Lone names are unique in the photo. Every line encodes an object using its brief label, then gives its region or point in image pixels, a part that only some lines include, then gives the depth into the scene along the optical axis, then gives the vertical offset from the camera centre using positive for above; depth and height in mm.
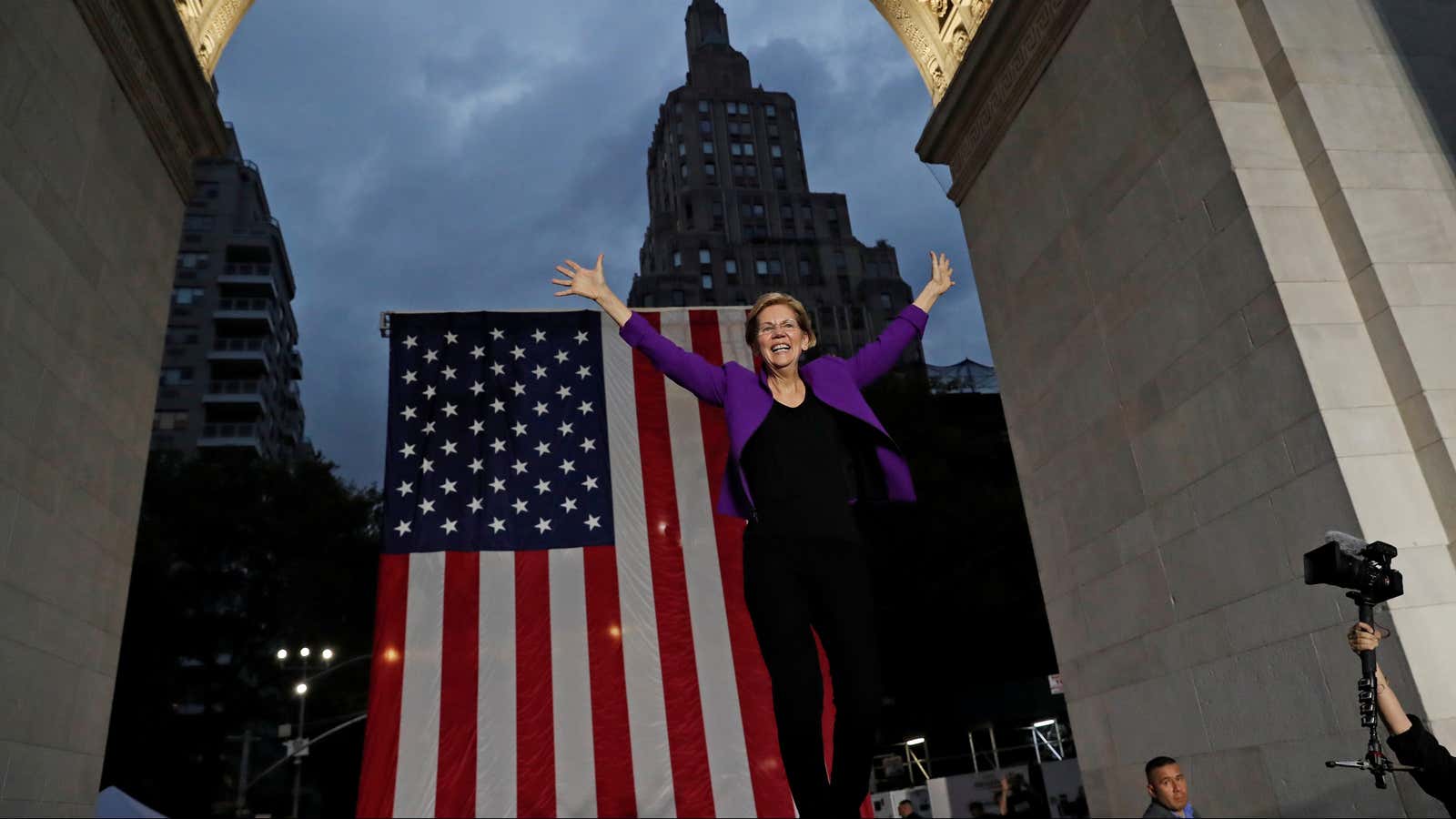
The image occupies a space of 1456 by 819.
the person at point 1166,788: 5672 -190
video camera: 4066 +624
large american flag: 10664 +2364
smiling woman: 2955 +908
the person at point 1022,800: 16047 -510
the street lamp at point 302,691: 23097 +3246
